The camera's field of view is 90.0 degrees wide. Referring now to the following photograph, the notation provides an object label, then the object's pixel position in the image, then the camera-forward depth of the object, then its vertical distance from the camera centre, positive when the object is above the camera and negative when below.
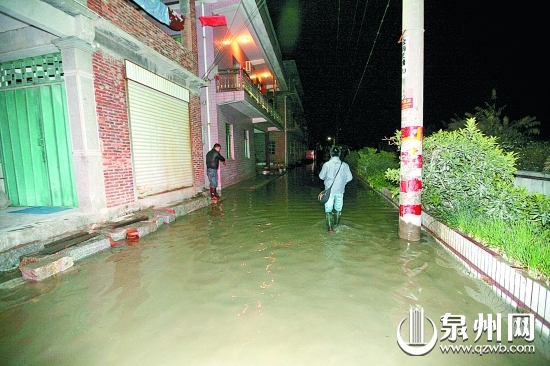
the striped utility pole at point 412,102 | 5.00 +0.84
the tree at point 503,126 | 14.93 +1.07
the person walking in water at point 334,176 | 6.04 -0.58
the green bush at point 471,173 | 4.51 -0.51
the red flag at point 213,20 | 11.55 +5.66
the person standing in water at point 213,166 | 9.99 -0.40
